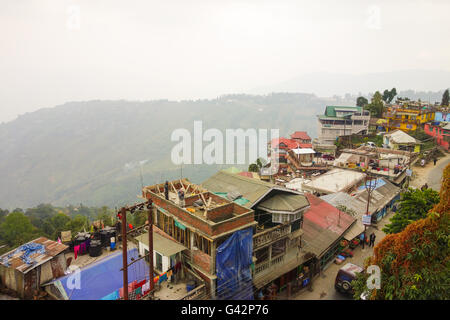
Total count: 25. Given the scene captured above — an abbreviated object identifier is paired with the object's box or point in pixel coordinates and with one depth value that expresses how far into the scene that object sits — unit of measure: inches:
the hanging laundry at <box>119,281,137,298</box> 540.8
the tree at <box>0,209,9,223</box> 2459.6
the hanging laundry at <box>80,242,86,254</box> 684.7
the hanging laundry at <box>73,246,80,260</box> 672.1
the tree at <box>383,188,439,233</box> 722.2
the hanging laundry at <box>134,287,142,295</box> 535.8
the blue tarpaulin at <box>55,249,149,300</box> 543.5
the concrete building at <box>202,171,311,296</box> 644.7
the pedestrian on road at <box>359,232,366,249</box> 961.5
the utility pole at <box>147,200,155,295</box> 494.9
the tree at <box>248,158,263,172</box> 2090.3
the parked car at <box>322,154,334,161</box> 1918.1
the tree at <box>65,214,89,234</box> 1728.6
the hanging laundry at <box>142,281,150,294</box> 547.3
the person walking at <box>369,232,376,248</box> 950.5
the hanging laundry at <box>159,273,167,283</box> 575.2
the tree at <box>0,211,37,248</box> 1761.4
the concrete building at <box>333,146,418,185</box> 1486.2
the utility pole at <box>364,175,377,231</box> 1029.0
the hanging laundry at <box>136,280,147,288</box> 546.0
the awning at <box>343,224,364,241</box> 898.7
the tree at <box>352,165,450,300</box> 441.2
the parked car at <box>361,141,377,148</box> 2028.5
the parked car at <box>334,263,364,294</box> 702.5
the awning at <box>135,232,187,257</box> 579.8
